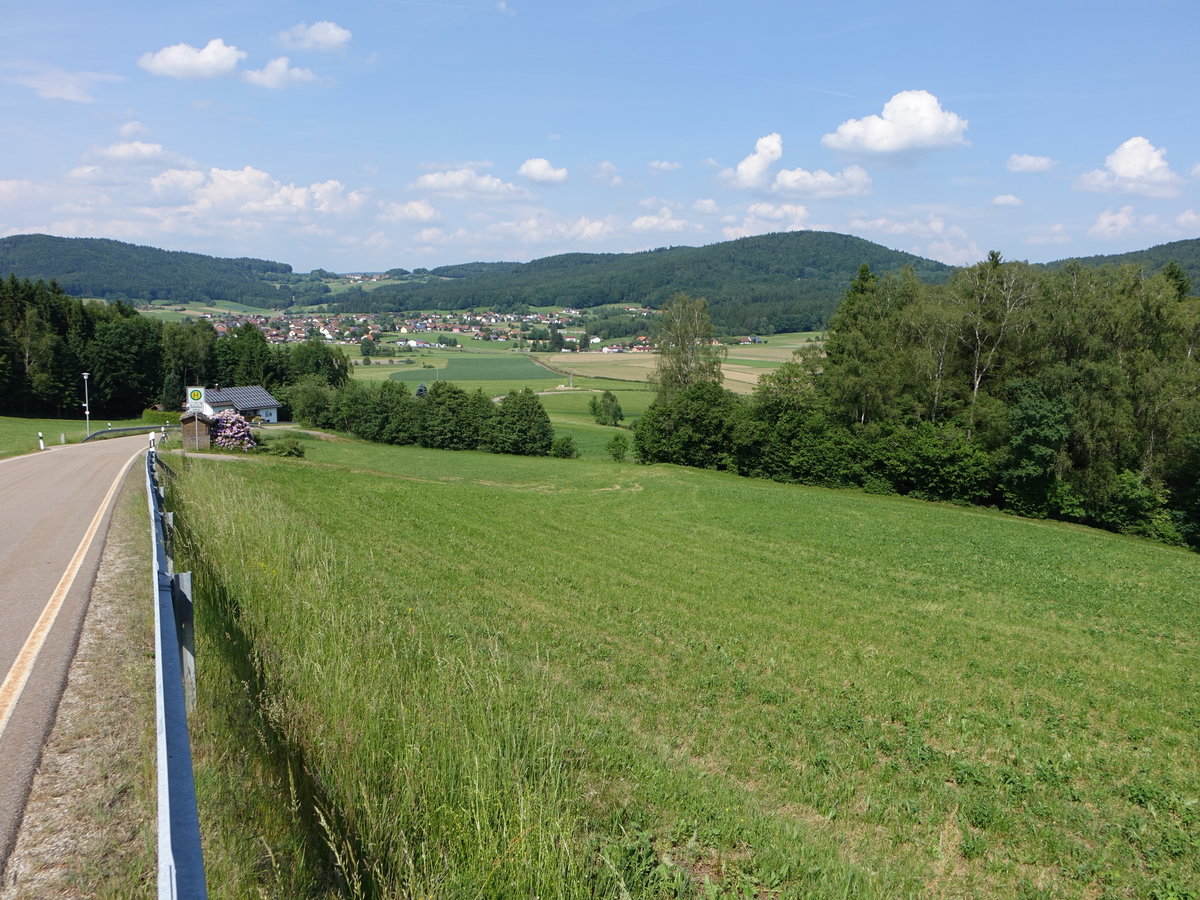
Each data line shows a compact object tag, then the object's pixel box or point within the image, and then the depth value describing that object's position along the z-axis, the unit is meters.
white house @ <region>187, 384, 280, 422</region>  74.57
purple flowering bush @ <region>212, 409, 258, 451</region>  41.34
